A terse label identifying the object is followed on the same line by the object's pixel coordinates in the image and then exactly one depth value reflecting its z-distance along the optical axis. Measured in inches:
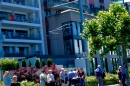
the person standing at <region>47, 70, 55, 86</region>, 750.5
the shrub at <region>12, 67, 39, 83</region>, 999.0
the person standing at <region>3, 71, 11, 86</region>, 617.9
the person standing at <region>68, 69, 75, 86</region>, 842.2
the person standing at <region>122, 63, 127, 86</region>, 899.4
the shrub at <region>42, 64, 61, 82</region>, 1003.9
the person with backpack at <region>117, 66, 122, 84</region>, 913.0
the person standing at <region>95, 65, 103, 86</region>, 900.5
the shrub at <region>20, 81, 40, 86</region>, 881.5
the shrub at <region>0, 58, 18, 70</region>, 1170.0
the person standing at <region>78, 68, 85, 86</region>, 856.5
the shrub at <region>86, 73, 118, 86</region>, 1091.8
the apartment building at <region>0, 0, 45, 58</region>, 1674.5
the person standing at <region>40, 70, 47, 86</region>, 770.2
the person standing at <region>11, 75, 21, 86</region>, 559.8
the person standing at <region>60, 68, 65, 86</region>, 884.6
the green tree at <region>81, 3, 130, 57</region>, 920.9
